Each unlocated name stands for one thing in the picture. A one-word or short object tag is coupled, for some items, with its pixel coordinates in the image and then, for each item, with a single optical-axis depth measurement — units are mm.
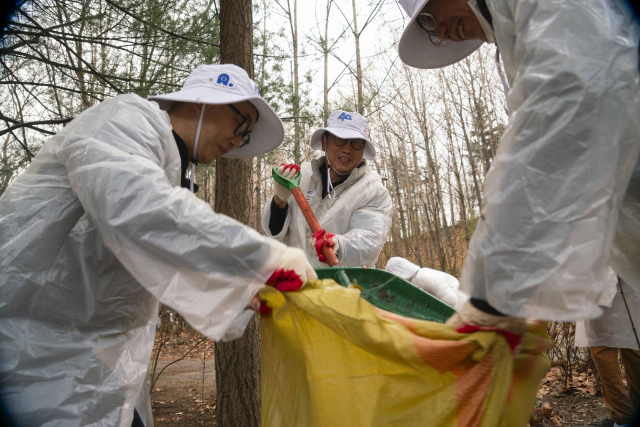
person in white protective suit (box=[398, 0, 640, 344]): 929
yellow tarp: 996
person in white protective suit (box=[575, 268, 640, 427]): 2773
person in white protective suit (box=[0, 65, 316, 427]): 1091
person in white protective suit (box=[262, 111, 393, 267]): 2779
